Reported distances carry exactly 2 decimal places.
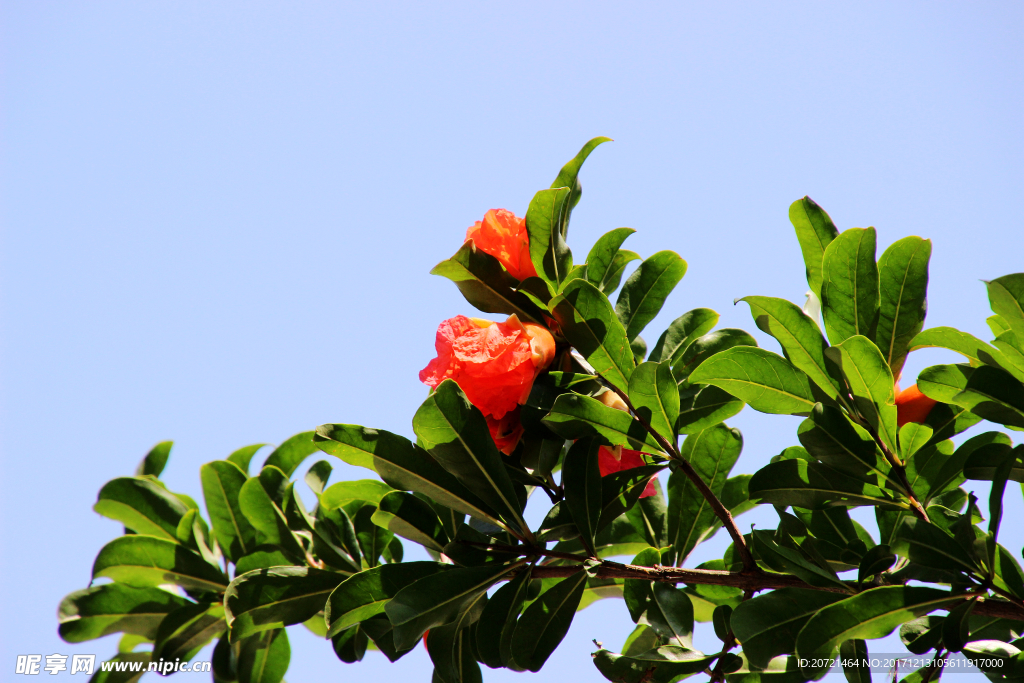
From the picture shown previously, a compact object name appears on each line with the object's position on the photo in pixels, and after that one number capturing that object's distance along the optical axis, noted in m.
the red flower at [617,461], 2.31
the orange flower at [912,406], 2.30
